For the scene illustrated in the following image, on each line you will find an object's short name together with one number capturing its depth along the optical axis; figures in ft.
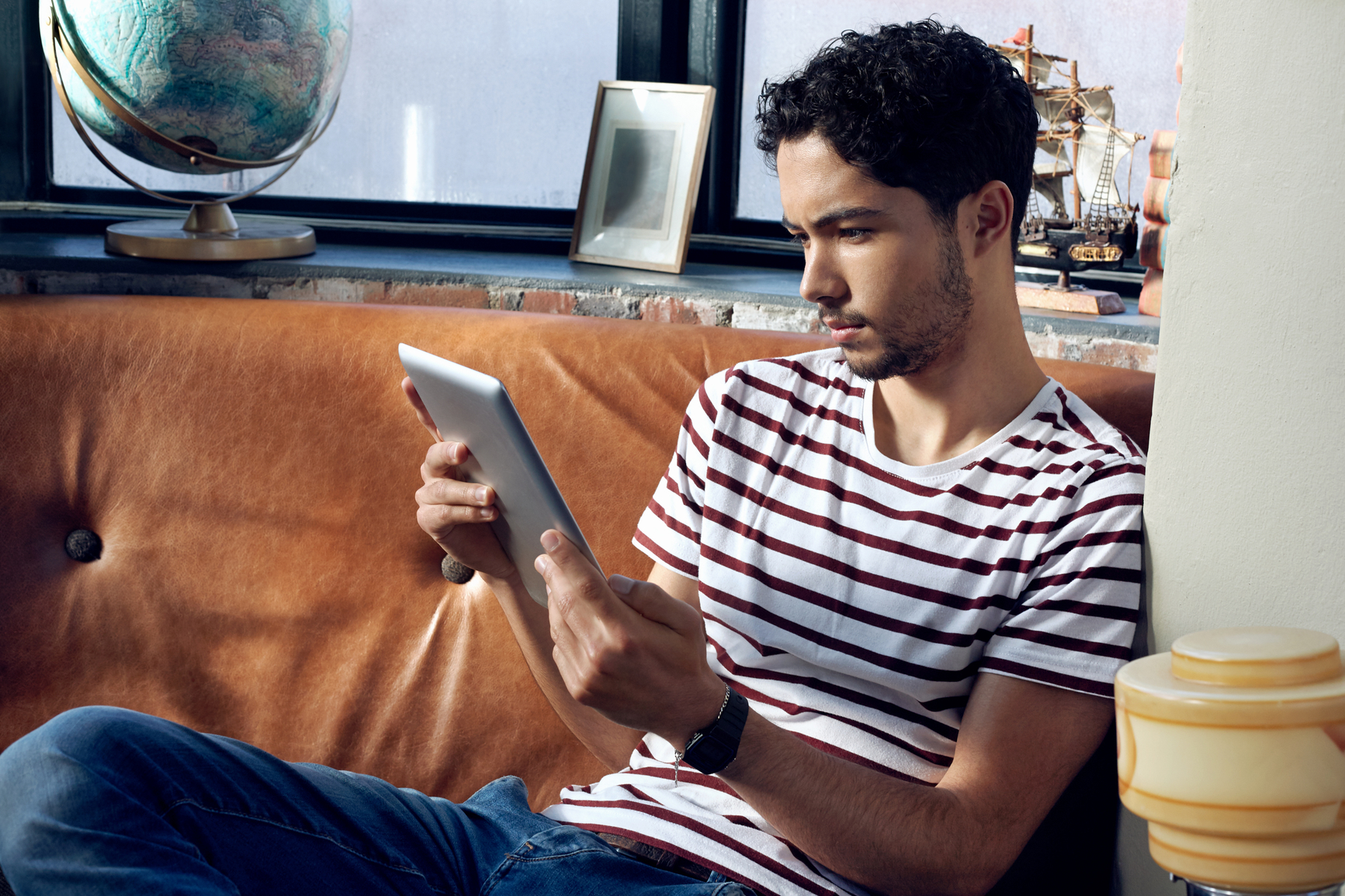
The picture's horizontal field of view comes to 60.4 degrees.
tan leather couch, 4.42
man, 2.88
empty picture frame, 5.61
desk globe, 5.25
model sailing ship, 4.77
